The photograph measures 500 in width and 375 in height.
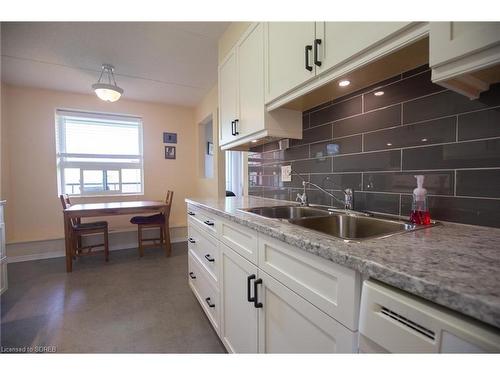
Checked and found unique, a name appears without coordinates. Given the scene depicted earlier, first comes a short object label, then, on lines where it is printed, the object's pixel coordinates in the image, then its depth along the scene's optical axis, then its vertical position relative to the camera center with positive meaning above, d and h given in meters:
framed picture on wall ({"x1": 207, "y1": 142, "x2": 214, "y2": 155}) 4.23 +0.55
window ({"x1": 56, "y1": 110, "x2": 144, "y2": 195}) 3.46 +0.39
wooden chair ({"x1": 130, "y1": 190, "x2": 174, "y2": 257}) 3.26 -0.69
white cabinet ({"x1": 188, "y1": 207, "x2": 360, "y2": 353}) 0.62 -0.45
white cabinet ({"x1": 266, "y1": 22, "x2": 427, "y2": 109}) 0.77 +0.53
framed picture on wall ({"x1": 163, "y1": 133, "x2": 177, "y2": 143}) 4.03 +0.72
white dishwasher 0.37 -0.28
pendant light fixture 2.46 +0.99
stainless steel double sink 0.99 -0.23
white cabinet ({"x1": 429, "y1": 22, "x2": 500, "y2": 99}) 0.56 +0.33
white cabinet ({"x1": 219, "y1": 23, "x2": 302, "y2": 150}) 1.47 +0.58
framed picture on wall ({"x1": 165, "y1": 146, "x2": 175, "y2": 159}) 4.06 +0.46
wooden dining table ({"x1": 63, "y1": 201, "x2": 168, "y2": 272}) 2.76 -0.43
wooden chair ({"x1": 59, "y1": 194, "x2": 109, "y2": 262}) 2.94 -0.72
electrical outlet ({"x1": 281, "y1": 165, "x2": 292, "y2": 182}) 1.82 +0.03
